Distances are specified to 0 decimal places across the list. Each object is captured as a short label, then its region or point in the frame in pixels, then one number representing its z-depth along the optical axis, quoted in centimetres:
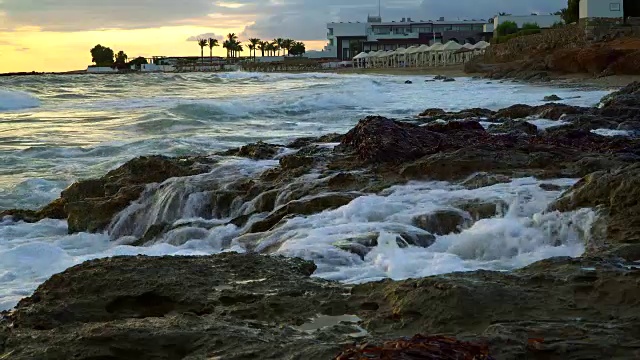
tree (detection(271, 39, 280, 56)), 14038
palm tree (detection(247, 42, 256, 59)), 14150
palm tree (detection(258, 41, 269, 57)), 14150
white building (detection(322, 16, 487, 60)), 11038
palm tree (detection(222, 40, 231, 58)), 14188
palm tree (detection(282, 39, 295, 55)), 13875
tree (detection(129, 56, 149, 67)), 13400
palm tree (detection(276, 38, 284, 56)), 13925
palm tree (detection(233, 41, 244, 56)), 14262
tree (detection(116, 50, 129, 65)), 13332
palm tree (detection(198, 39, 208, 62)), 13975
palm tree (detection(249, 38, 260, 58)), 14150
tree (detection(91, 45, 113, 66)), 13238
